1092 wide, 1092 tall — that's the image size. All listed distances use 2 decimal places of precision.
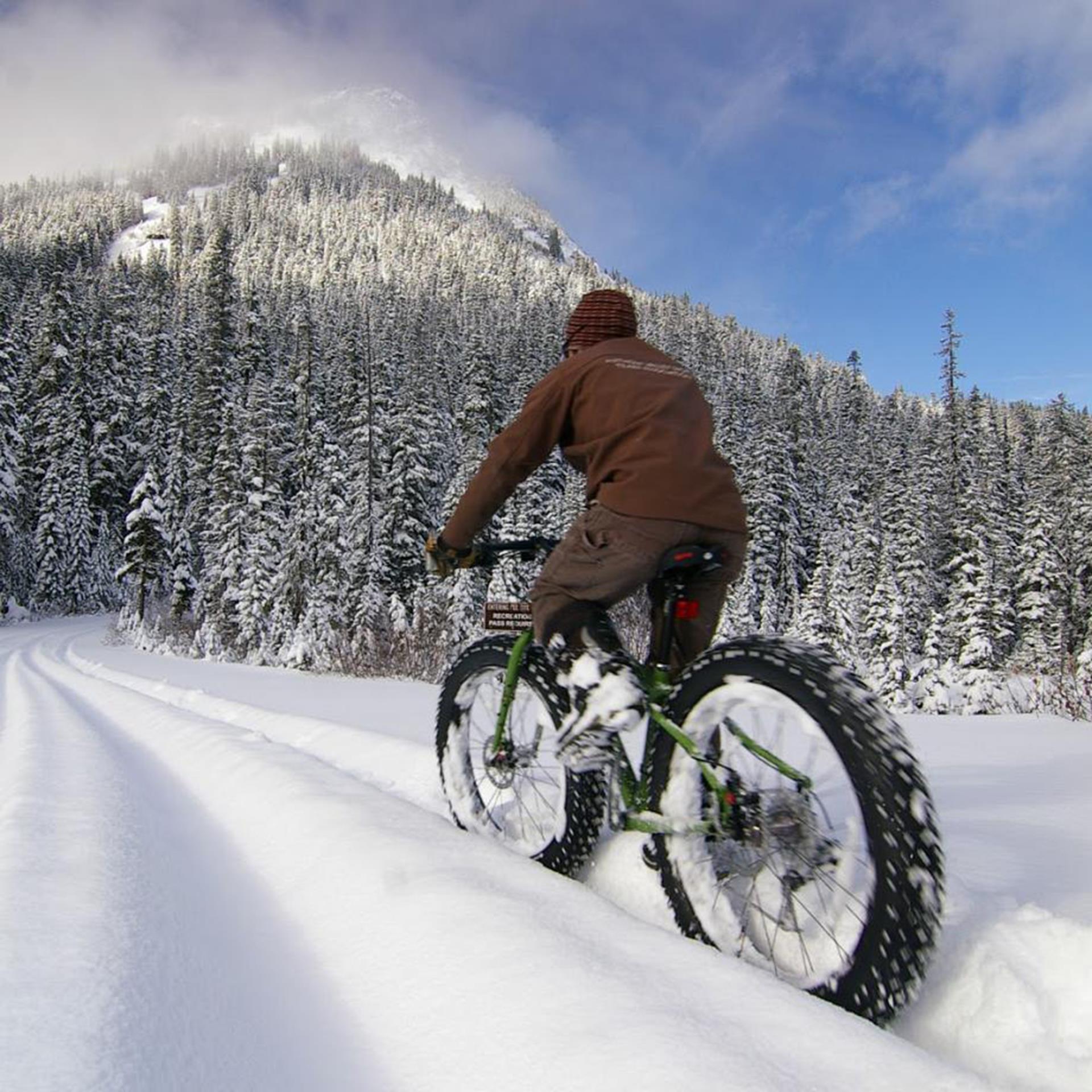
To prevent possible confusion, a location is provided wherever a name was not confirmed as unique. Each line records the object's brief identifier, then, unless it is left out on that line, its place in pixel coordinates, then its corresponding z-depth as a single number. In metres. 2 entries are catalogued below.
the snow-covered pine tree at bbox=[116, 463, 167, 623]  36.09
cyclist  2.10
